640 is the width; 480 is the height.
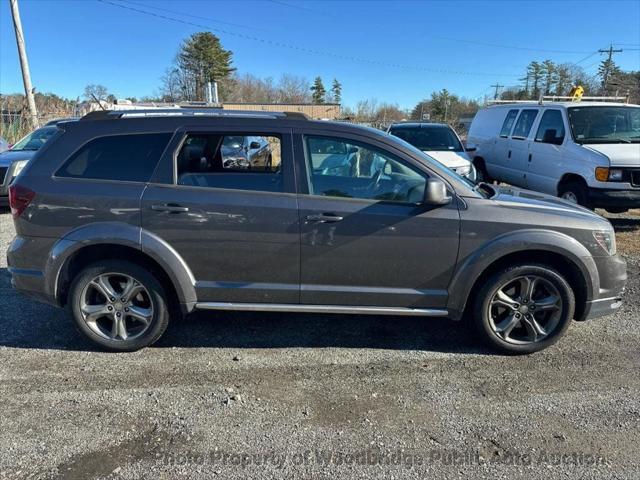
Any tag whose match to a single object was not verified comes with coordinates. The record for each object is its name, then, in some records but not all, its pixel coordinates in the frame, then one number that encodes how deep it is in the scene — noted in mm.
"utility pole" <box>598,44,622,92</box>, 53534
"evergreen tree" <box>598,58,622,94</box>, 52059
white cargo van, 7090
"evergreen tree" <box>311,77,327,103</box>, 91588
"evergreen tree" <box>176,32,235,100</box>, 60250
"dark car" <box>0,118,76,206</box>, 8727
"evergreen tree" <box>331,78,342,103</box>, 98500
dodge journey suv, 3494
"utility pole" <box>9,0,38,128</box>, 16656
